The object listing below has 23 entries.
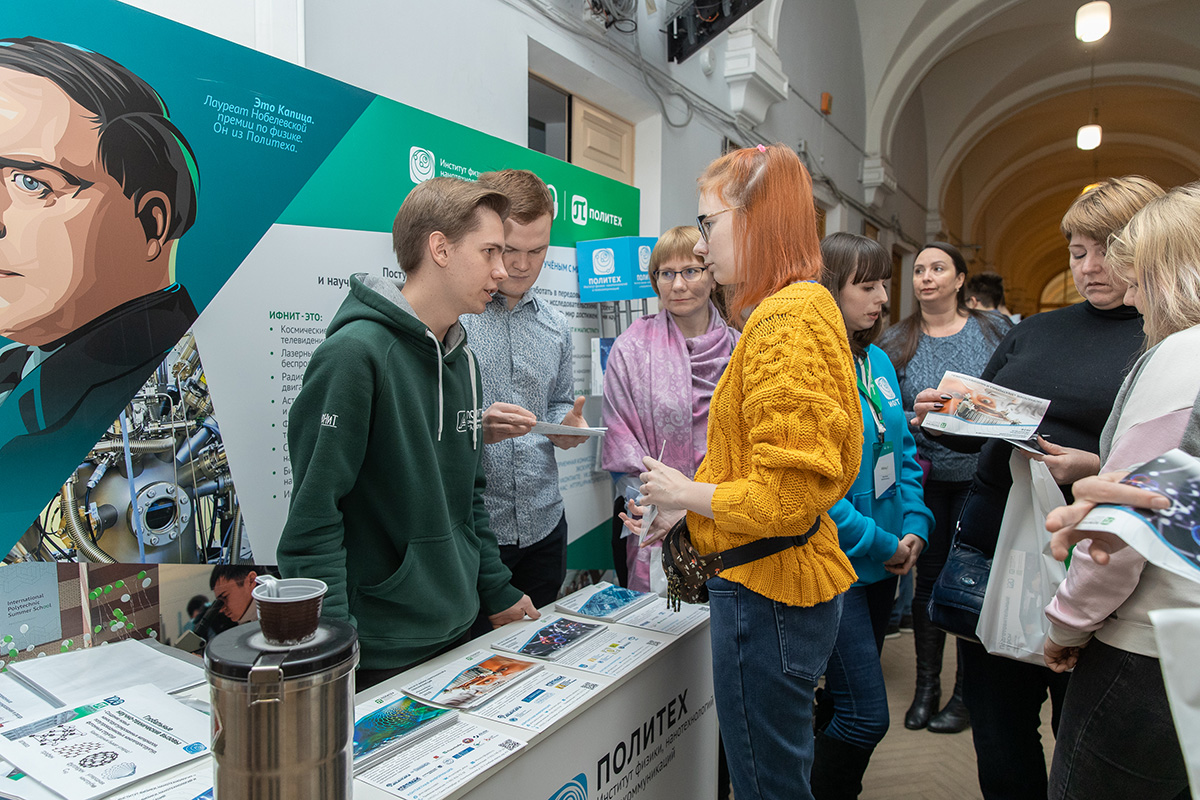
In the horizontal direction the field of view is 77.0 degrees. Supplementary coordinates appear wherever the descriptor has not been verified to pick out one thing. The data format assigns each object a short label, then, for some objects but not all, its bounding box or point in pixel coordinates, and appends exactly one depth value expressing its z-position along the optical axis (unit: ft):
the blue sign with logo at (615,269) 10.30
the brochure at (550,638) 5.32
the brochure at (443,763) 3.59
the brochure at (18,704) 3.98
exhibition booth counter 3.49
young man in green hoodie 4.56
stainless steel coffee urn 2.56
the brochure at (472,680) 4.54
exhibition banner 4.73
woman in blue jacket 6.11
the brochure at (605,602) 6.16
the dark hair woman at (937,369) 9.90
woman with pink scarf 9.04
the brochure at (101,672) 4.39
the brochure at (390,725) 3.89
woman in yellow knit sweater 4.23
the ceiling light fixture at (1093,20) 23.84
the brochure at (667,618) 5.93
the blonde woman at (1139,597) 3.73
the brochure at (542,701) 4.31
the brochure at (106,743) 3.40
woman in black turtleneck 5.98
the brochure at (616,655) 5.09
